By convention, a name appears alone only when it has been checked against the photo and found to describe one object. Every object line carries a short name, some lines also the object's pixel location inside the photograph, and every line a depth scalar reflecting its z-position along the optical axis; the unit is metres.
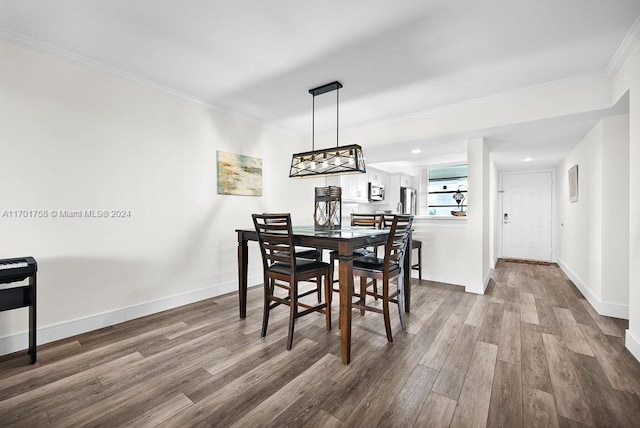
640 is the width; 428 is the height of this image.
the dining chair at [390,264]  2.29
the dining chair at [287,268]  2.20
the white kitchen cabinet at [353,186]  5.30
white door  6.20
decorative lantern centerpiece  3.53
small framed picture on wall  4.12
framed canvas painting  3.57
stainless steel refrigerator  6.79
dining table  1.99
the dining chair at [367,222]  3.45
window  7.00
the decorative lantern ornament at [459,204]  4.82
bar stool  4.13
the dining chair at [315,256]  3.05
